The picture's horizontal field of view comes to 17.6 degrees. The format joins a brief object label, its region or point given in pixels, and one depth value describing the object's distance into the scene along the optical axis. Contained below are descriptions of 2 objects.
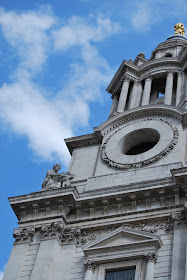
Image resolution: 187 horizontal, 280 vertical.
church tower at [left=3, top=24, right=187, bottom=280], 26.16
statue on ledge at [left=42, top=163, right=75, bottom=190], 31.00
